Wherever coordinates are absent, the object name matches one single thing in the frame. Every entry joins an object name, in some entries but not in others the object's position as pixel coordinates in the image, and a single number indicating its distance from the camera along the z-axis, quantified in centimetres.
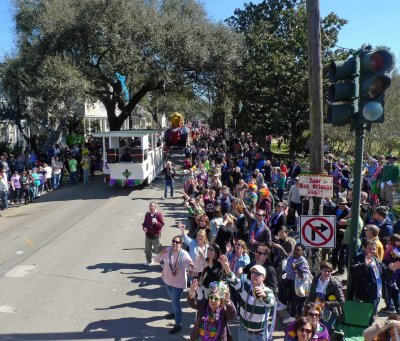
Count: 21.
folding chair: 575
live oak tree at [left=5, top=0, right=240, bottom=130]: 2272
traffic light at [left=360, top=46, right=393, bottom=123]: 545
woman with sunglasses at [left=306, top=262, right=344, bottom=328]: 601
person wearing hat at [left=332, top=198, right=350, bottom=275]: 940
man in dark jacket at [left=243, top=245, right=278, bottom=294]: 641
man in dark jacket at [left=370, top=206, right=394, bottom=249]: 852
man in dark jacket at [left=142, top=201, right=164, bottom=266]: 1005
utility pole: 730
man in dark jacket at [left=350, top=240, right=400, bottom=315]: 635
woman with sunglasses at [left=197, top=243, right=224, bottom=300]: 652
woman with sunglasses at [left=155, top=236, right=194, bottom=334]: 717
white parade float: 1922
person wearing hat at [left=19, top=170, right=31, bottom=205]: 1812
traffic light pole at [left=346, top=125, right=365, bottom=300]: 586
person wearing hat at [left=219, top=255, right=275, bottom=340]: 538
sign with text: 712
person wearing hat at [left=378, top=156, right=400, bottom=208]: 1298
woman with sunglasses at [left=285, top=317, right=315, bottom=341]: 468
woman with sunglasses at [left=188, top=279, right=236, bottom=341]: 550
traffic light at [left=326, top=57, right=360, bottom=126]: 559
